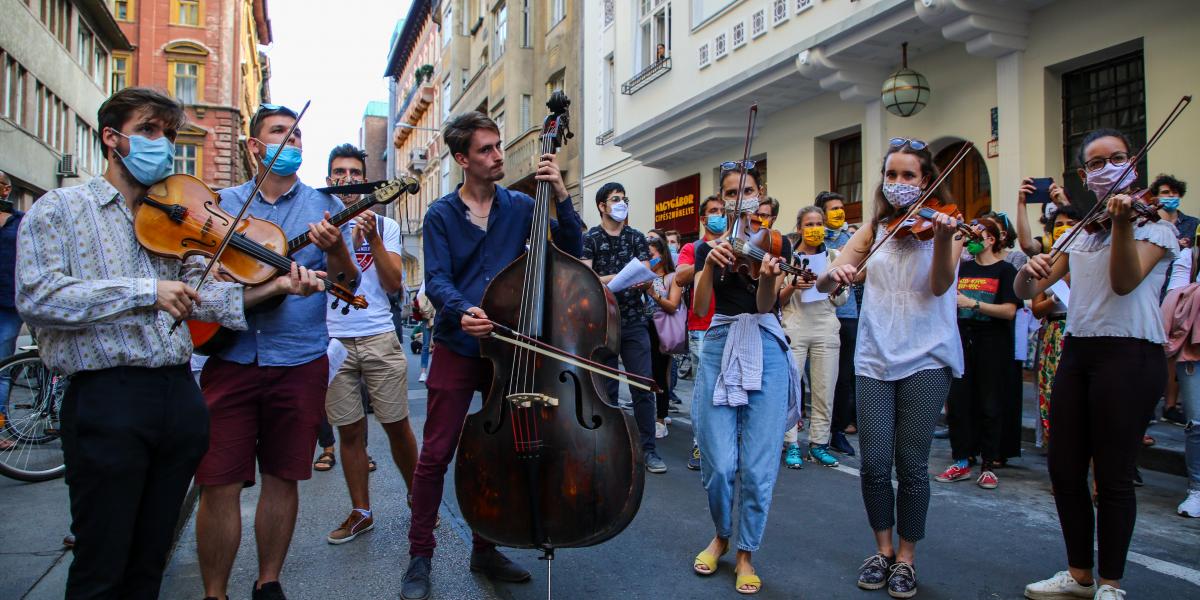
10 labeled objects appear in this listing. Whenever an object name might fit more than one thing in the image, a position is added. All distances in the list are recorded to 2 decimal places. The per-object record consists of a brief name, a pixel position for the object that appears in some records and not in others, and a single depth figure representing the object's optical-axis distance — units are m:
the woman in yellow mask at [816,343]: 6.19
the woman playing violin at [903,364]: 3.52
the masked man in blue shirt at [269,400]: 3.04
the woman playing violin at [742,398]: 3.62
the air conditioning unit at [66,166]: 25.78
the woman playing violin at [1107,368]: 3.23
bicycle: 5.75
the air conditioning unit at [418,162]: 46.59
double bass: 2.94
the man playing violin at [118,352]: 2.30
